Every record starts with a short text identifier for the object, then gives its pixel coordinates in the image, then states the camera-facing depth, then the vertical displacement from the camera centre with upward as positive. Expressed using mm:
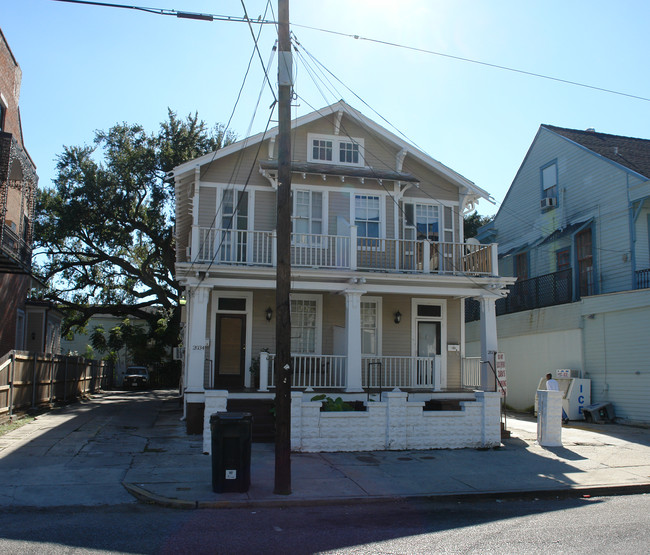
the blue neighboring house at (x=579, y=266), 17828 +3617
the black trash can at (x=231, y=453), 8602 -1265
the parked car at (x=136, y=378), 35688 -926
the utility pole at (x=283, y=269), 8656 +1404
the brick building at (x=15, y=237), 15273 +3239
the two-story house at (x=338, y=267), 15039 +2468
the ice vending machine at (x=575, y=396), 18250 -804
